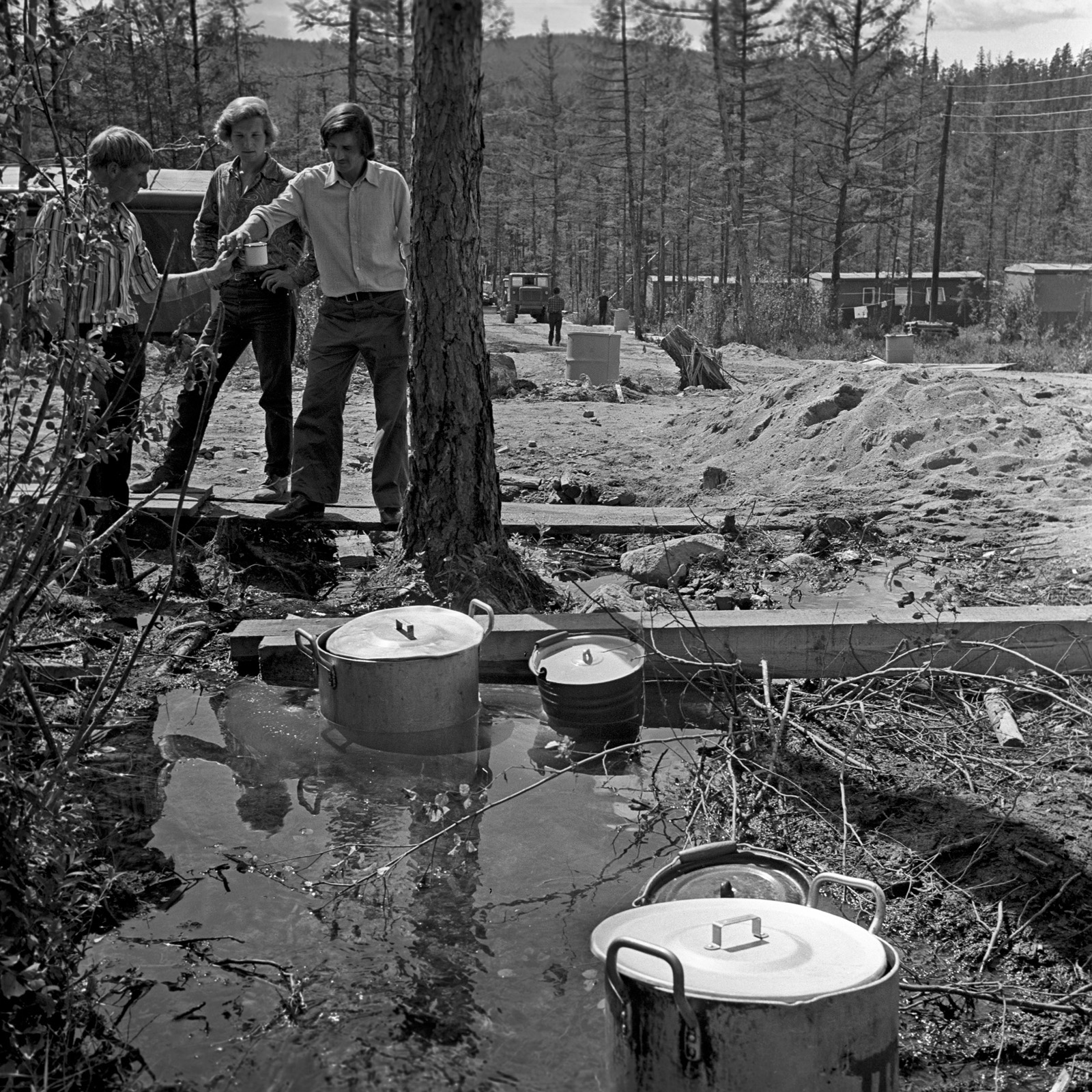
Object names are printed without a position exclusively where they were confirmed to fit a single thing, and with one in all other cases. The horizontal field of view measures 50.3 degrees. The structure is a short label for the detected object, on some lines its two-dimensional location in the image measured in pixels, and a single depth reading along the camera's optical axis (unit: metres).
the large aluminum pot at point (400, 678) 3.71
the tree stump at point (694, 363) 17.72
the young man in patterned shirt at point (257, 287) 6.19
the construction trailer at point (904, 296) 48.47
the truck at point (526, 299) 45.28
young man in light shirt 5.75
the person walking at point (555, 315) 29.08
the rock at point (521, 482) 8.14
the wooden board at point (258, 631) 4.73
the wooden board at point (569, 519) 6.12
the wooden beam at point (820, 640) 4.44
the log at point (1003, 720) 3.78
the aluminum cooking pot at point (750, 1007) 1.83
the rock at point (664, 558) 5.89
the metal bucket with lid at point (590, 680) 3.90
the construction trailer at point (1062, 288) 46.19
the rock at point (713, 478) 8.91
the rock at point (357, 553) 5.86
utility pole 49.32
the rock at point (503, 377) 15.42
